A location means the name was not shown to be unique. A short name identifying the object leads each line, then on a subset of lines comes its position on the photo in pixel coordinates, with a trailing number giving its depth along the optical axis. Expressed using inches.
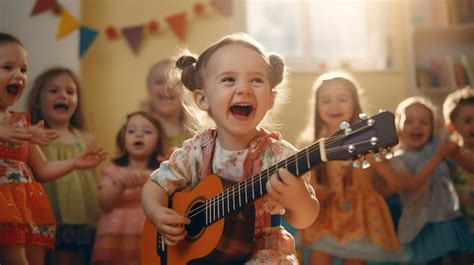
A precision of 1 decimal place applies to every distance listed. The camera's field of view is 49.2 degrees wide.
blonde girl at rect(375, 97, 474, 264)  73.7
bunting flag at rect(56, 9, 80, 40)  92.3
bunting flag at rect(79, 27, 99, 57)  97.7
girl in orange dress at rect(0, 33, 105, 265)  53.7
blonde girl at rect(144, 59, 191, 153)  83.7
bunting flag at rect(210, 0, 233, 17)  102.7
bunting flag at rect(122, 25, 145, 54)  100.7
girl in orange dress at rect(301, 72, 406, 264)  70.3
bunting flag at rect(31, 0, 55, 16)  89.5
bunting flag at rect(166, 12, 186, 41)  101.7
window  109.6
